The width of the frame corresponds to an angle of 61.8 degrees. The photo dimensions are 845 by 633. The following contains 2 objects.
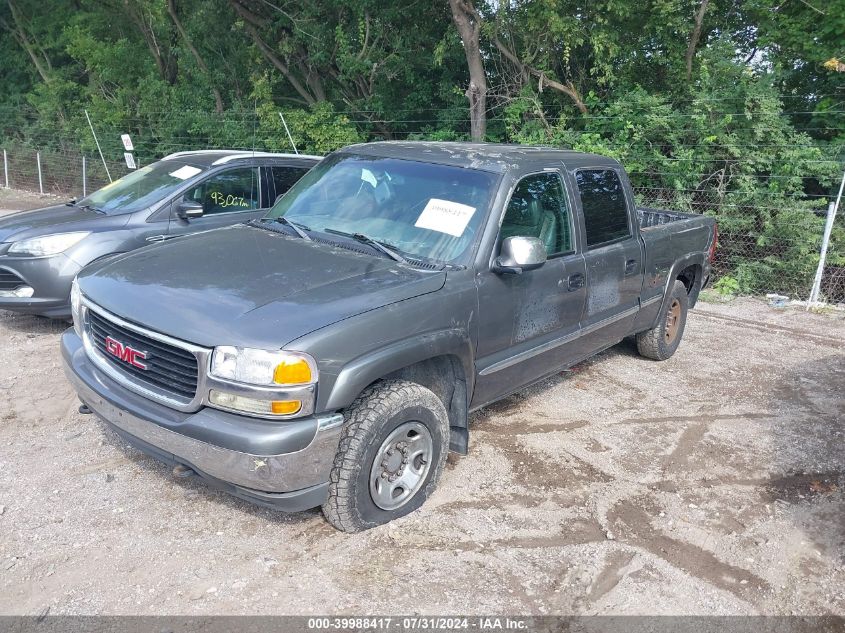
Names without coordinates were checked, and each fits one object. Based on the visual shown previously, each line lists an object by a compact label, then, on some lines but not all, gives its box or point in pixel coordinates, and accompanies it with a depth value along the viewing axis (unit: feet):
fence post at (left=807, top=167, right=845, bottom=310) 28.17
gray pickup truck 10.26
